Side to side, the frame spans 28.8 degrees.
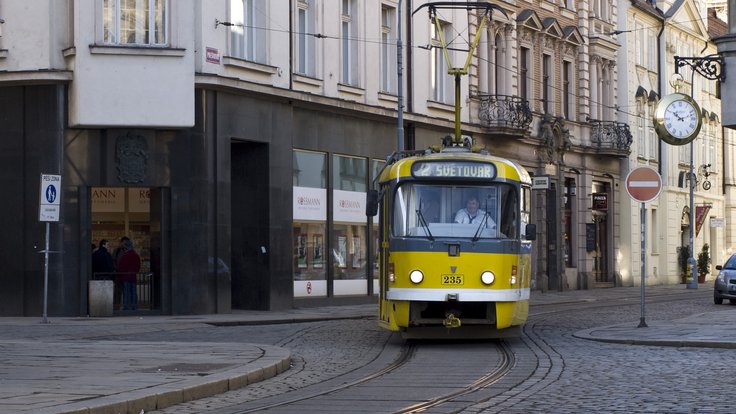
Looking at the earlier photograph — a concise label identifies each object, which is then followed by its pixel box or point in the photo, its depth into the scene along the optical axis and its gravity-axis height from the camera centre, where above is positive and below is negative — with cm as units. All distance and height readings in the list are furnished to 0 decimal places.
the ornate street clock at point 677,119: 2684 +233
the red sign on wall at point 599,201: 5681 +152
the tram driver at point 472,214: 2128 +38
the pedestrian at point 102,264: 3180 -51
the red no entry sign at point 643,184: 2516 +97
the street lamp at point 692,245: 5834 -28
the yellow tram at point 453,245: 2084 -8
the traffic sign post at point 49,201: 2780 +79
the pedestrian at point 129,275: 3198 -76
